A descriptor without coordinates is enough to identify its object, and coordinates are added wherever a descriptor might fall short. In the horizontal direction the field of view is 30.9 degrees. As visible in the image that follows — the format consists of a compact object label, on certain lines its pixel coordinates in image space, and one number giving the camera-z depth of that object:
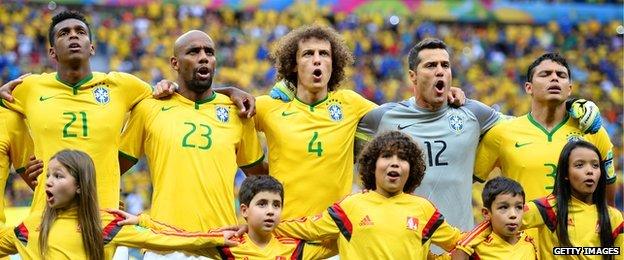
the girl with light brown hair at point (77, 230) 6.77
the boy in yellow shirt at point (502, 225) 6.89
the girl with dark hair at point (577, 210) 7.04
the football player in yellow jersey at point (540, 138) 7.65
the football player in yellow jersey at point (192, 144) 7.37
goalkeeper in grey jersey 7.62
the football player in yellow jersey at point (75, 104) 7.43
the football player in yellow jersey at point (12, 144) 7.62
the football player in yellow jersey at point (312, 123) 7.58
